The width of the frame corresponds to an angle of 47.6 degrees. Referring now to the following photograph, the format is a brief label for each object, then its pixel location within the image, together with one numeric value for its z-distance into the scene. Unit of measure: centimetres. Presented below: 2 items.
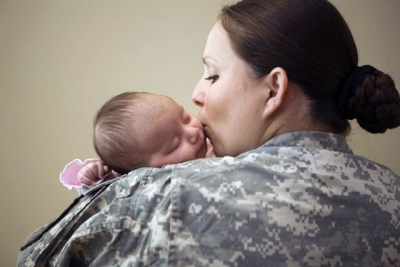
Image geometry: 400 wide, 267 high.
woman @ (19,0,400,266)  85
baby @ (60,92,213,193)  127
